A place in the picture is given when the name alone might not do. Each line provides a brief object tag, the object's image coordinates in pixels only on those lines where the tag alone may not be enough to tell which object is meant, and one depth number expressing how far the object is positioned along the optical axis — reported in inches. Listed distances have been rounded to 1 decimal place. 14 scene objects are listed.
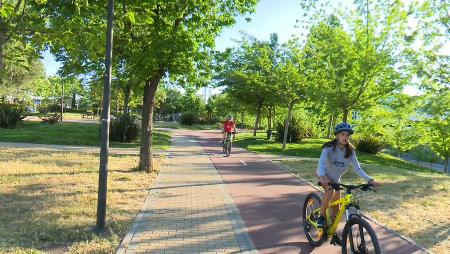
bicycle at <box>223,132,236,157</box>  730.2
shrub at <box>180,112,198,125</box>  2220.7
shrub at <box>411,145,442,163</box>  1470.7
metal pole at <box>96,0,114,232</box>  266.2
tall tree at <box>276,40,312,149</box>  828.0
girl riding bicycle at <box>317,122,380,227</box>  230.6
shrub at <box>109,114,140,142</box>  880.9
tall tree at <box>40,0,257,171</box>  418.9
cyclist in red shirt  745.0
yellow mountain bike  198.2
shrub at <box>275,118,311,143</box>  1098.1
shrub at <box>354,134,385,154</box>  1038.4
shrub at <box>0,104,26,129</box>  991.6
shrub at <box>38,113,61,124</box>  1298.0
